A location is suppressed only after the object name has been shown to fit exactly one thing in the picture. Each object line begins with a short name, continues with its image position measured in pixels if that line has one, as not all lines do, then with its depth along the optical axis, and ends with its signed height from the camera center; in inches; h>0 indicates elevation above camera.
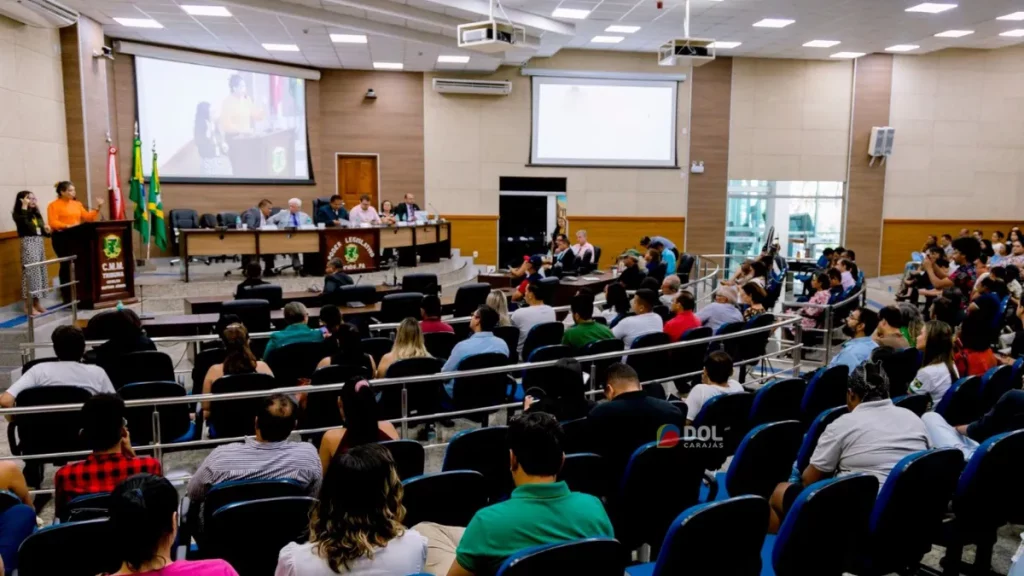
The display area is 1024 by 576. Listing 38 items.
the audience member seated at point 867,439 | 128.8 -41.7
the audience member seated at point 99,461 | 118.7 -43.2
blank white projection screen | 642.8 +61.6
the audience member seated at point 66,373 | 174.4 -42.7
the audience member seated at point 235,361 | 187.2 -42.2
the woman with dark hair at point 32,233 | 343.0 -20.0
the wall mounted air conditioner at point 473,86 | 622.8 +88.5
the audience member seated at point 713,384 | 167.0 -42.9
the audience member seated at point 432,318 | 247.6 -41.5
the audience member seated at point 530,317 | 264.5 -43.3
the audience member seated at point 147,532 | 78.0 -35.4
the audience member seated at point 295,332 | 223.3 -41.7
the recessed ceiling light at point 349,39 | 488.4 +100.7
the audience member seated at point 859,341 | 205.2 -40.4
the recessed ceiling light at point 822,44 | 587.0 +119.4
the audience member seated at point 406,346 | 202.5 -41.2
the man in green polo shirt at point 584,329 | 233.1 -41.7
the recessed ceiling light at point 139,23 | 447.5 +100.2
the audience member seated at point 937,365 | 180.5 -40.4
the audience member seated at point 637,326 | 248.7 -43.2
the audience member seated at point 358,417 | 129.6 -38.5
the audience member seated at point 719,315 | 282.4 -44.6
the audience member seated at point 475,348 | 207.9 -43.2
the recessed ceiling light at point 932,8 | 474.0 +119.7
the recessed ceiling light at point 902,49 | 620.4 +123.1
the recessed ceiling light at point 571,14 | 473.5 +114.7
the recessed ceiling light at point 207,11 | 411.8 +99.1
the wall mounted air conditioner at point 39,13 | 356.5 +88.2
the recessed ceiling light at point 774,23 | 508.7 +117.5
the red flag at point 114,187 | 471.8 +2.0
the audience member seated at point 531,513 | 90.5 -39.2
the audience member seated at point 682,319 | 259.3 -42.8
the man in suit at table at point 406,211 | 532.4 -12.9
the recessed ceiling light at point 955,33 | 565.9 +123.5
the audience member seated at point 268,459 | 121.1 -43.5
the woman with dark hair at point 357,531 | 84.7 -38.8
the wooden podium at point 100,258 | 336.8 -31.3
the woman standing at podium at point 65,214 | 345.7 -11.4
